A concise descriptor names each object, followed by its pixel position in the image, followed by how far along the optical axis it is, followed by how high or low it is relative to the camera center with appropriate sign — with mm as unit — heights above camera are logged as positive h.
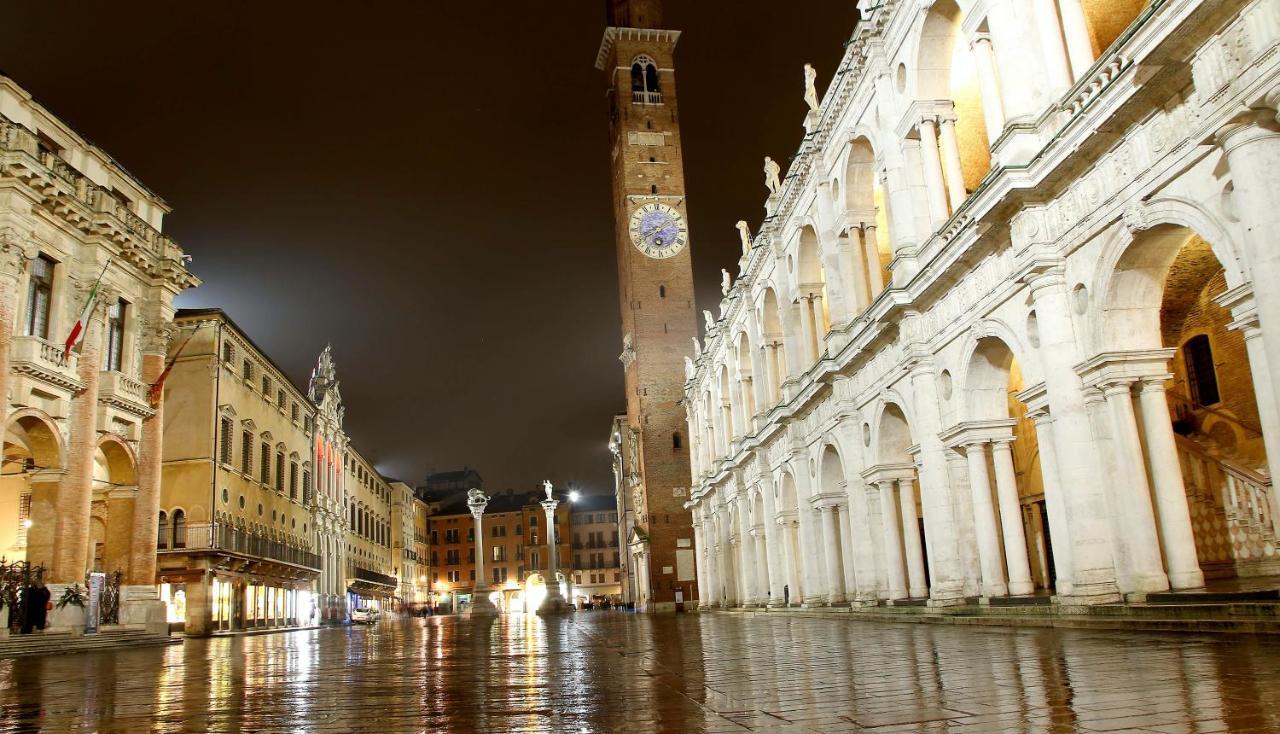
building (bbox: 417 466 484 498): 141625 +17081
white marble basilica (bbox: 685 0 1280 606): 10211 +3785
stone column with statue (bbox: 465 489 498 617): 54850 +226
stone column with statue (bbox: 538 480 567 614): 53844 +925
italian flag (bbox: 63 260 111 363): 24453 +7458
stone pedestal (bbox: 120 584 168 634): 27047 +289
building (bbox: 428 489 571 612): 110562 +5343
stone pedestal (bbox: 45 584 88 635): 22750 +156
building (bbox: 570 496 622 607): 110375 +4216
